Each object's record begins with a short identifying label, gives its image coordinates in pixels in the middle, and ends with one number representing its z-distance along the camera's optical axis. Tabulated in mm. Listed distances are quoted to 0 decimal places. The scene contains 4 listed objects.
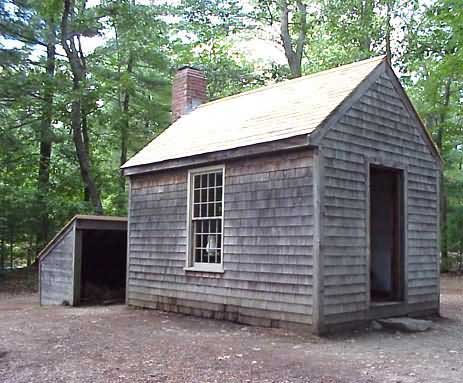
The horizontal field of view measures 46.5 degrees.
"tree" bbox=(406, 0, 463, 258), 20922
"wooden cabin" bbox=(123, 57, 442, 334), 8188
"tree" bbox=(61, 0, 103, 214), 17859
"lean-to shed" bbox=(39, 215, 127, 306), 12164
